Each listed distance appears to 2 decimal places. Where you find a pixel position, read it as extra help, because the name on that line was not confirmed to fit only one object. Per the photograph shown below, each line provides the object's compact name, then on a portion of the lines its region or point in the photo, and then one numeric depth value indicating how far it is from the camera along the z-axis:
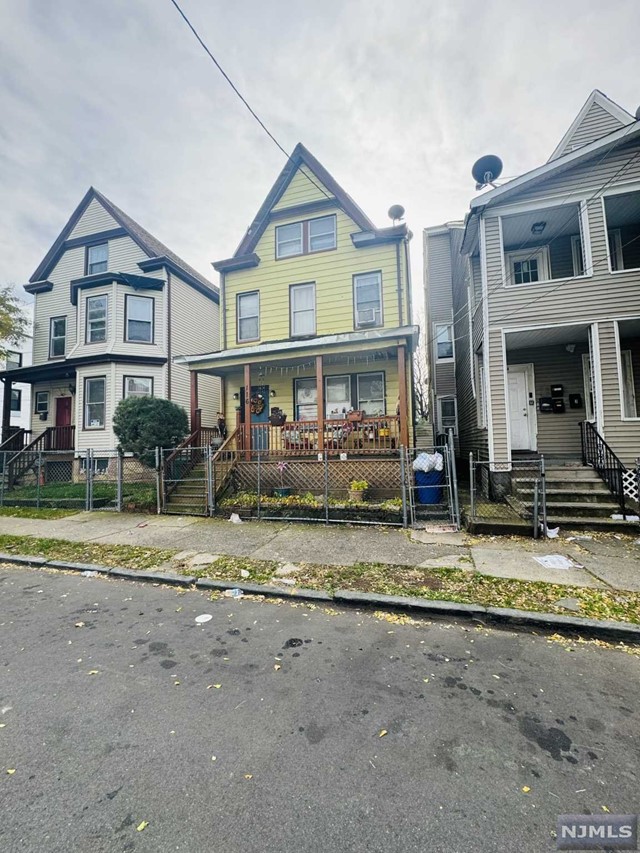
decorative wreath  12.05
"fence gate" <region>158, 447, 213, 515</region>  9.11
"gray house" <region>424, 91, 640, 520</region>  8.34
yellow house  10.62
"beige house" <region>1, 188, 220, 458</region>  14.12
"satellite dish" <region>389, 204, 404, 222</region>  12.14
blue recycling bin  8.12
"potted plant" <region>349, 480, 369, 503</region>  8.76
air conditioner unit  12.15
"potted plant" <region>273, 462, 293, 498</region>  9.50
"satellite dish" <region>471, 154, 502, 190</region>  10.16
